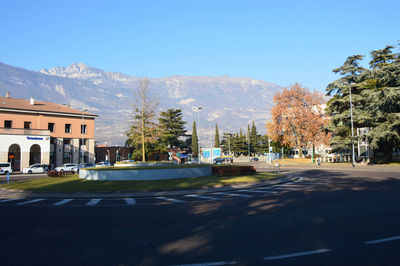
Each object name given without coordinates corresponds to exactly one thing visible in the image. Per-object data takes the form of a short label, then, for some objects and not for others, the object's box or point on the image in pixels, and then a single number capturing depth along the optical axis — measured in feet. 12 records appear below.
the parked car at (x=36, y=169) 152.56
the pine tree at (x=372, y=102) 137.59
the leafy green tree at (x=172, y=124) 302.86
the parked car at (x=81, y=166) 148.66
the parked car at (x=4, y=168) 143.54
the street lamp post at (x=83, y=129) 199.44
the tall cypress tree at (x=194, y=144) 380.13
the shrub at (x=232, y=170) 90.01
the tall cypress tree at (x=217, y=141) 419.13
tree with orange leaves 205.46
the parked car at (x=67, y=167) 145.40
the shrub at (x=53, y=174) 96.73
